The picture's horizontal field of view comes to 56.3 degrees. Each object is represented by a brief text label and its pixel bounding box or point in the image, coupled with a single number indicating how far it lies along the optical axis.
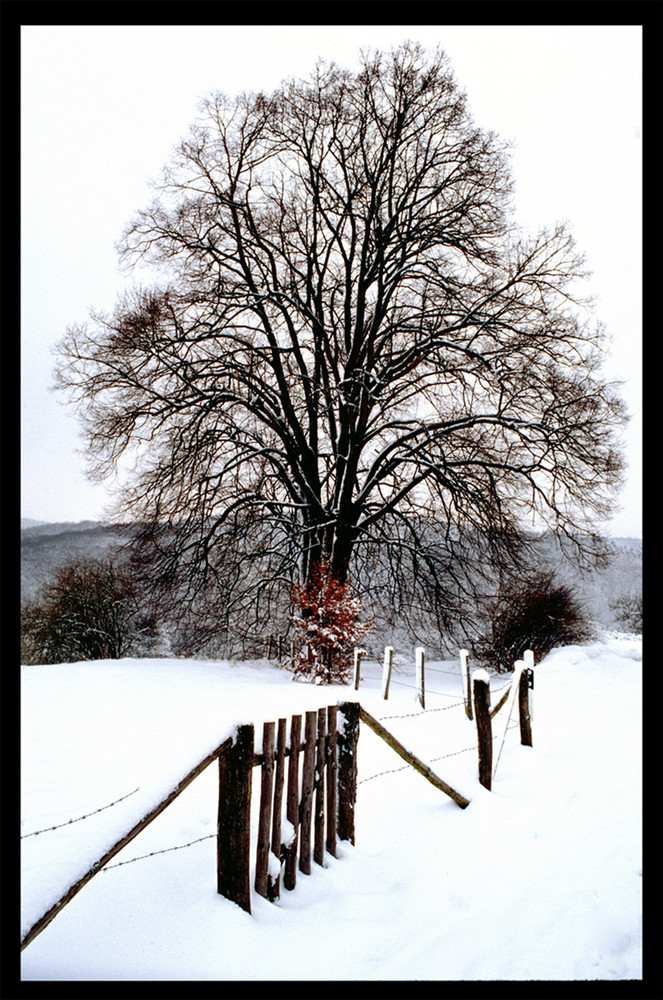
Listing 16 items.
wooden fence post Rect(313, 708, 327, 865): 3.94
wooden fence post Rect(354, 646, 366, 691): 13.61
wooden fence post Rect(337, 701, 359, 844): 4.24
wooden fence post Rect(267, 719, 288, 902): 3.38
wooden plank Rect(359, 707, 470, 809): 4.34
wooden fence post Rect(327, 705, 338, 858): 4.08
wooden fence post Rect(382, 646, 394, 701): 12.66
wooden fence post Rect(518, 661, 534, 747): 7.23
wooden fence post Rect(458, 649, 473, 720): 10.55
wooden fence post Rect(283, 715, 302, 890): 3.57
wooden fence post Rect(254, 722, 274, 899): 3.29
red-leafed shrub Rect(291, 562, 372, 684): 14.40
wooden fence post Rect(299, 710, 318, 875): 3.74
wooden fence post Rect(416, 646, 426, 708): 11.57
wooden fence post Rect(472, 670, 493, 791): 5.49
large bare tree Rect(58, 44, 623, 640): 14.70
